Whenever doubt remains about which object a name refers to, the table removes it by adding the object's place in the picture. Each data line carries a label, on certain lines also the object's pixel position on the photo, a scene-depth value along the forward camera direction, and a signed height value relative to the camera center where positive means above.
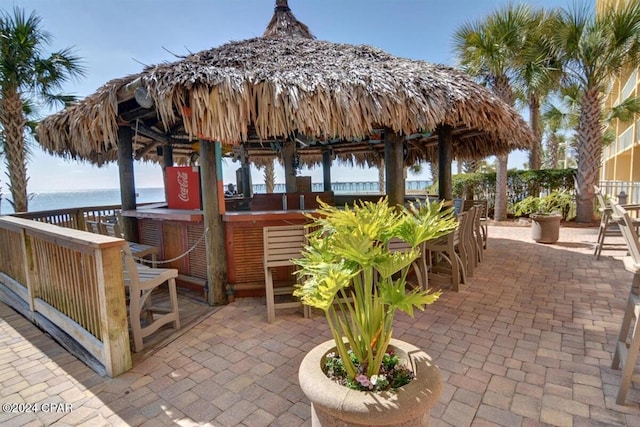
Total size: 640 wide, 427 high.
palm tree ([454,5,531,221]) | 8.62 +3.77
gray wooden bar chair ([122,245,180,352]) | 2.79 -0.98
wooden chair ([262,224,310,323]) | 3.40 -0.68
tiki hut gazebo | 3.54 +1.04
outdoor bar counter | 4.10 -0.75
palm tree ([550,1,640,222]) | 7.35 +2.90
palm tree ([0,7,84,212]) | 6.79 +2.72
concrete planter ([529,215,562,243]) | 6.77 -1.09
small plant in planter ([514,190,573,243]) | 6.79 -0.96
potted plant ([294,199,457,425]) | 1.31 -0.75
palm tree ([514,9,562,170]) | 8.30 +3.13
